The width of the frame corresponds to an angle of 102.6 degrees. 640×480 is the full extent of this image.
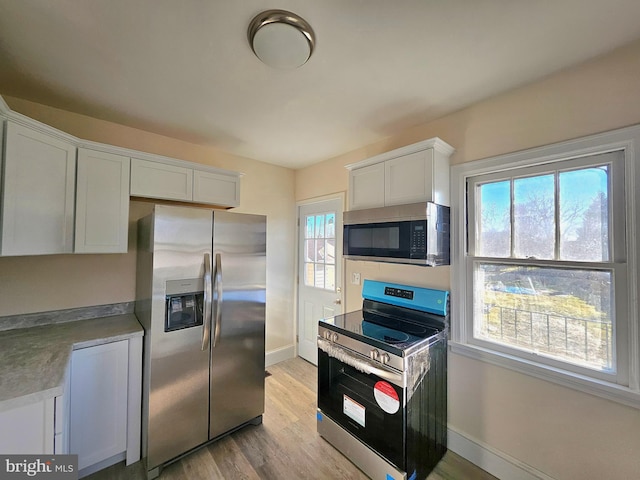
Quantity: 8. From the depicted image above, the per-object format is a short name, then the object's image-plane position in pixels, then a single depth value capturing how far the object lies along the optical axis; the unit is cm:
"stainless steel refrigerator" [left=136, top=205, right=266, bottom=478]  173
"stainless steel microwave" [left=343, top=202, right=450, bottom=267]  177
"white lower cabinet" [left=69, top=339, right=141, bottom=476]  161
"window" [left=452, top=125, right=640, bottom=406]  137
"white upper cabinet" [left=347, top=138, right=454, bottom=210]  184
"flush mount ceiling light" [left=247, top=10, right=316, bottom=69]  116
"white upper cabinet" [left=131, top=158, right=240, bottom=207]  210
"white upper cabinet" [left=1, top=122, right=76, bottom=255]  144
